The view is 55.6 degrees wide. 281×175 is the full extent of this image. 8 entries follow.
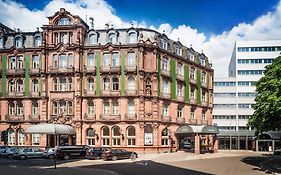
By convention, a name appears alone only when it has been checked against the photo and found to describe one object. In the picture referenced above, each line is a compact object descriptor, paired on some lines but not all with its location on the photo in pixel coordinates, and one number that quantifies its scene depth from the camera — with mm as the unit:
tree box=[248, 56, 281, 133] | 24027
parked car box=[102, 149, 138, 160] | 31893
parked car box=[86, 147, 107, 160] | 33014
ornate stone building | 40640
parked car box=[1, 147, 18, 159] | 34687
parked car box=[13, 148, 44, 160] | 33687
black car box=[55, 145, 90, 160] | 32274
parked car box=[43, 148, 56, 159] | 34192
